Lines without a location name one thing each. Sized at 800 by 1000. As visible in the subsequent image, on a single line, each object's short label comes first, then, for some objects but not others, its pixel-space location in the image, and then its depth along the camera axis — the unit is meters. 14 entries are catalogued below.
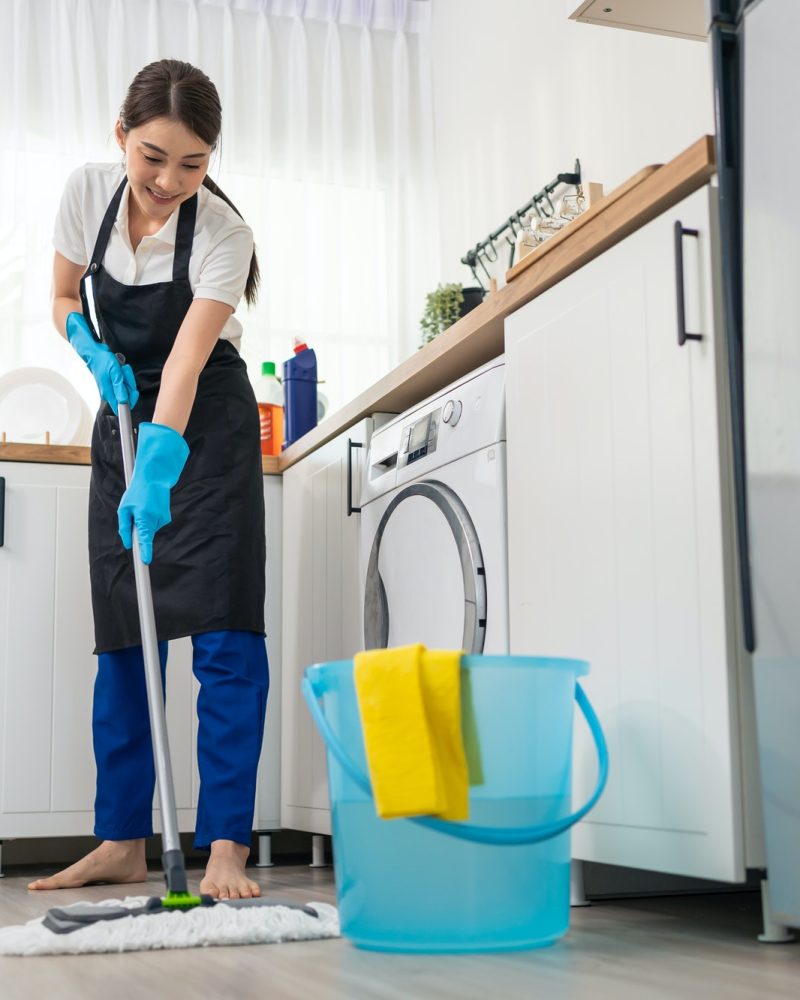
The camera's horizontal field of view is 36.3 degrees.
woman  1.88
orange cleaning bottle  2.98
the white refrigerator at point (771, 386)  1.15
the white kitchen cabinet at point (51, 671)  2.34
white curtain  3.61
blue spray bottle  2.86
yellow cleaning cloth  1.14
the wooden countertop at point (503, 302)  1.32
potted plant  2.84
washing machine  1.70
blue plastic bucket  1.18
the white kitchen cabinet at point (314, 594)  2.31
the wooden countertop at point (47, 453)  2.41
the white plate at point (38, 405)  2.89
